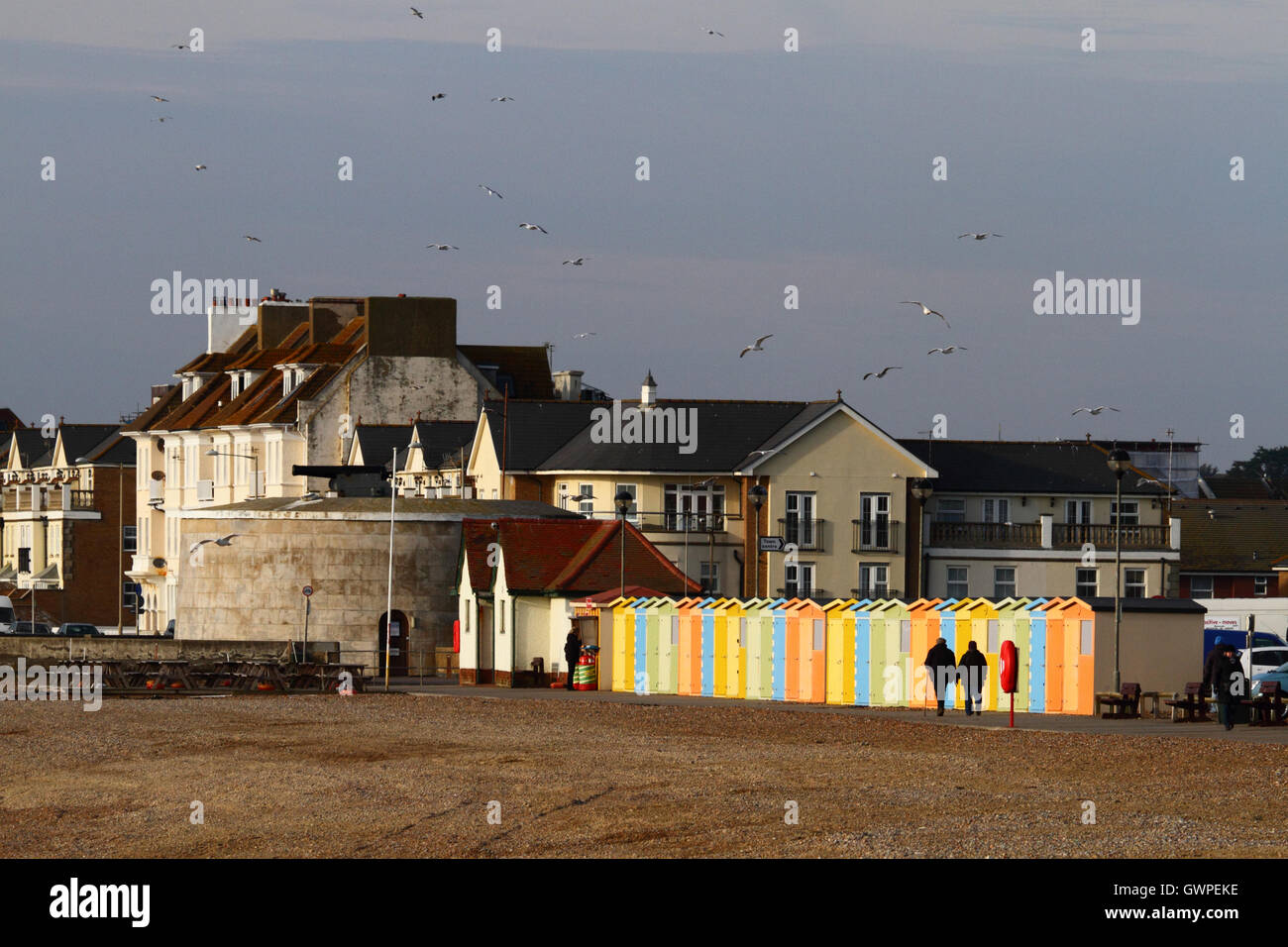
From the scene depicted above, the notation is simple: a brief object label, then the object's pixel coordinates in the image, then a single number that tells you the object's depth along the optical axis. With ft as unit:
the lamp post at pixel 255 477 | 306.14
